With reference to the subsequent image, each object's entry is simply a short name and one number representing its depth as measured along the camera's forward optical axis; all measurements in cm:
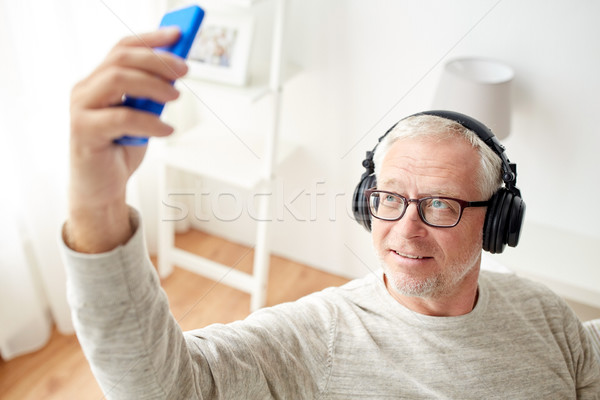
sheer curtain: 126
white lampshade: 144
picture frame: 158
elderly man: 59
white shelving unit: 156
